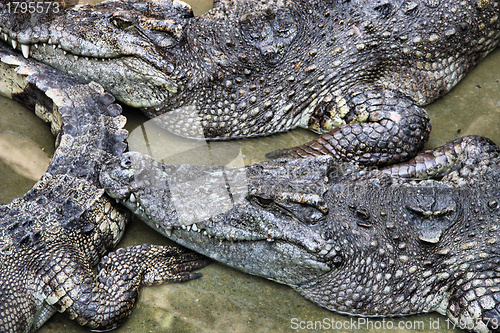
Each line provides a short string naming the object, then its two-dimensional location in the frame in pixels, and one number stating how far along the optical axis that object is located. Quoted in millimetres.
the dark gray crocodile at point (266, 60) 7895
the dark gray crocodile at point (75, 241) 5941
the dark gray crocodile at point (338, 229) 6184
